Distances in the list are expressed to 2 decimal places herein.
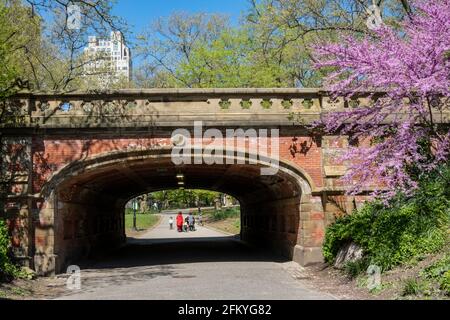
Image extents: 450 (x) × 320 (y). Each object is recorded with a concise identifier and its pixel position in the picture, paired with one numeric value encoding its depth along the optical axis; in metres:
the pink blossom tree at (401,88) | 10.32
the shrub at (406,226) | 10.49
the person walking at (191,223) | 42.23
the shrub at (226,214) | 52.15
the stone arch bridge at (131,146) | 14.28
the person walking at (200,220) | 54.79
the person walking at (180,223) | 40.78
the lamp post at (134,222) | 43.02
